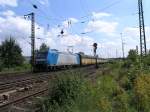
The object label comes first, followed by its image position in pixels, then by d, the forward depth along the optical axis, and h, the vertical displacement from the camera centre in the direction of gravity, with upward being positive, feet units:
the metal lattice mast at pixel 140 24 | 125.47 +14.39
